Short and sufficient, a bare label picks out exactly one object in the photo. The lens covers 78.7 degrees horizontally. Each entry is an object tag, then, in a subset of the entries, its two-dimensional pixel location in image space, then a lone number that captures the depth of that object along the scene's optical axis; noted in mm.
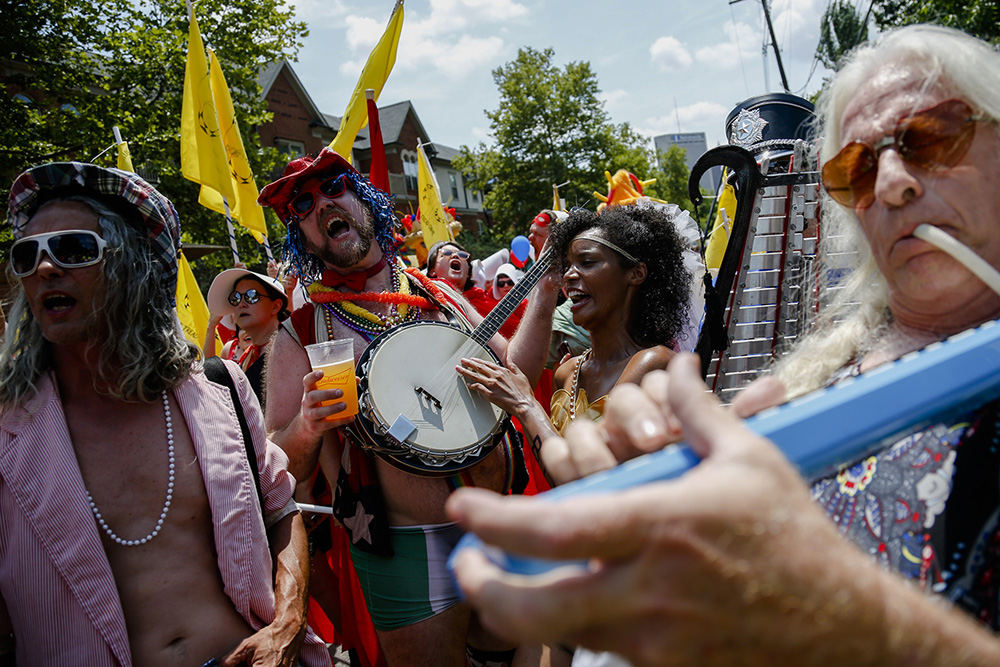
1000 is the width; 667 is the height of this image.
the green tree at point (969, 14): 13844
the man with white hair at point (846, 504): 487
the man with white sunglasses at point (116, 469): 1497
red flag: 4527
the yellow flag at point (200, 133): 4773
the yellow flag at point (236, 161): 5012
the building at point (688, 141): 85312
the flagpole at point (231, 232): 4588
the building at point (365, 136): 30734
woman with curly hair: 2429
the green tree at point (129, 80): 9961
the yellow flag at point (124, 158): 5062
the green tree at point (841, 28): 31781
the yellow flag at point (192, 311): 4684
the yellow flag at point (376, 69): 5070
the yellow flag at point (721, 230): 3471
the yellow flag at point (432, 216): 7809
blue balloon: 7435
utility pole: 18141
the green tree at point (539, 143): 26281
